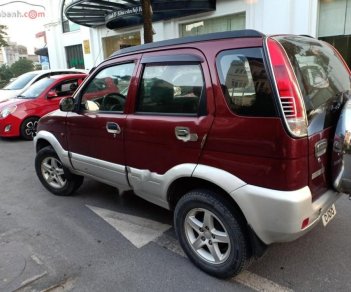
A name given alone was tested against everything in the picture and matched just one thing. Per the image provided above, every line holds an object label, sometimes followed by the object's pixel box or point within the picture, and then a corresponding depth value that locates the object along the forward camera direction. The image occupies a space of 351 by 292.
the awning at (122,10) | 10.98
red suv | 2.23
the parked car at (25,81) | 9.89
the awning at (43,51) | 24.31
